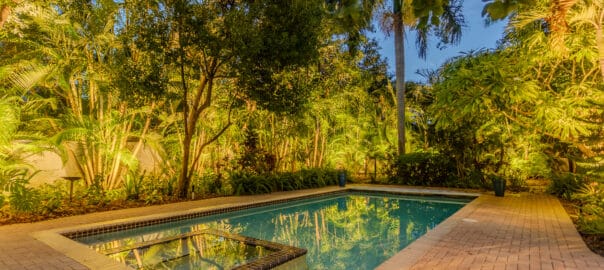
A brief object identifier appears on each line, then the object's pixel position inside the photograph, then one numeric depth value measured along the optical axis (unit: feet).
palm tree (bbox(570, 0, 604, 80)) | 14.29
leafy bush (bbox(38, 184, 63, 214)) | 21.84
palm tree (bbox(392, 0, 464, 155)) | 42.22
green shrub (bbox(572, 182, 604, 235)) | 16.12
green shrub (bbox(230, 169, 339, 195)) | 33.04
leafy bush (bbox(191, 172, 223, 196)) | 31.83
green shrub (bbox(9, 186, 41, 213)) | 19.84
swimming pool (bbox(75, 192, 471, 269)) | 15.21
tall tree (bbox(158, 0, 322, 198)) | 23.40
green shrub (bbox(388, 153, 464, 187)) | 39.19
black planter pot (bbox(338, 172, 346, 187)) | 39.24
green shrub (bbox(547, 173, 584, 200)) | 28.21
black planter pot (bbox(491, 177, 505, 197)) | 31.14
